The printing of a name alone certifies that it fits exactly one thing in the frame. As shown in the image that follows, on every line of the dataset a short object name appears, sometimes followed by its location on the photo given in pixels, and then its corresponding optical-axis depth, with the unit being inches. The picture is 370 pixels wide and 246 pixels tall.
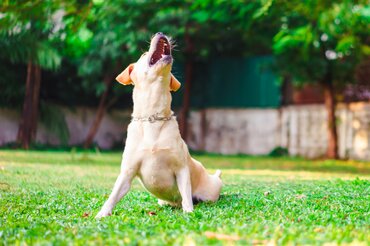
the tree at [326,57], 615.2
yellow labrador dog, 209.8
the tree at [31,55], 716.0
